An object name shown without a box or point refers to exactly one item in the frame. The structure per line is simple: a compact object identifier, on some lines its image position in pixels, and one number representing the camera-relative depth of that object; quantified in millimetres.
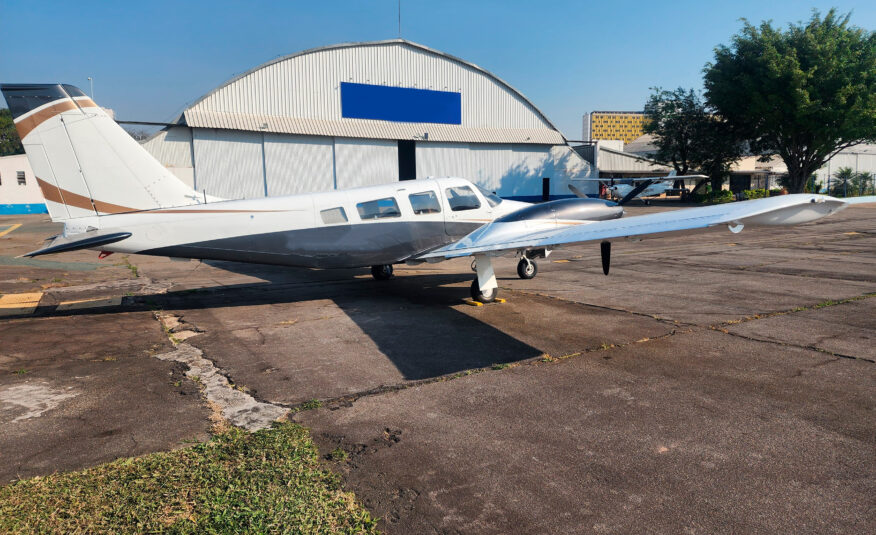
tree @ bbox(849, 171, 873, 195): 57562
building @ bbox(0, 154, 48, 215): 49719
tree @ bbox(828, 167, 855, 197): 59184
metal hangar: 35875
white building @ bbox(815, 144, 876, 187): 70312
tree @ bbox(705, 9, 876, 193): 44719
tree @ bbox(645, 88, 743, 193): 56406
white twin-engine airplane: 10219
